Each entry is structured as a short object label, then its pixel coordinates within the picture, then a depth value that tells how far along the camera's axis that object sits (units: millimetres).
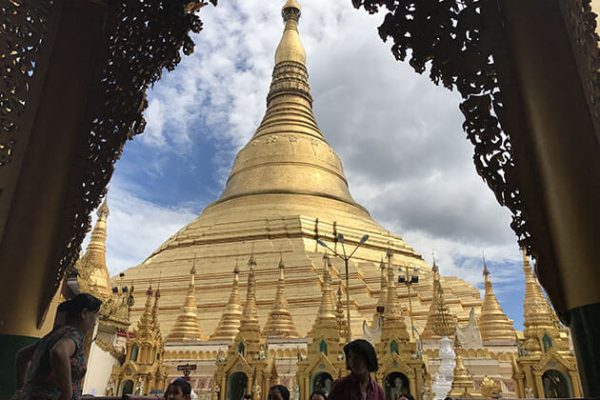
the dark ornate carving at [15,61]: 3504
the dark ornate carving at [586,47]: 2738
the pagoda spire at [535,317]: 15703
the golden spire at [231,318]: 20453
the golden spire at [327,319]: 16578
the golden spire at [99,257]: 20031
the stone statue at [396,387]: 15175
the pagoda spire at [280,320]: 20141
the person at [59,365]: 2359
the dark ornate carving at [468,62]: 3232
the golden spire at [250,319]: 17906
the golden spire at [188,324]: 21125
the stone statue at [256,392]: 15766
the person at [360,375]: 2699
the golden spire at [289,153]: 31797
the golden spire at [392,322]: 15883
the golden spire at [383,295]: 18634
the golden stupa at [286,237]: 23422
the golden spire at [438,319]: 18297
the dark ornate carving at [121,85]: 3760
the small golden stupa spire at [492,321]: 19266
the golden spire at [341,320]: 17625
